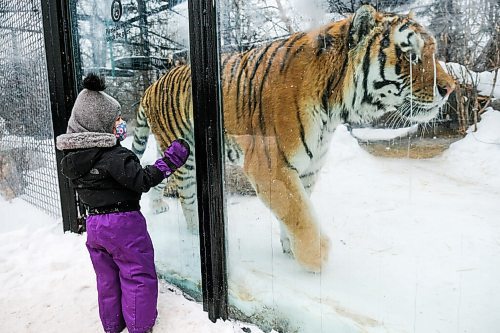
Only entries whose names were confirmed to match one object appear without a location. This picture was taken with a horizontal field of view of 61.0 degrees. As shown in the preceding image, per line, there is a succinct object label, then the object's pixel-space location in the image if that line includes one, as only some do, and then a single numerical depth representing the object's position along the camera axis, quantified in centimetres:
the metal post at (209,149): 205
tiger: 149
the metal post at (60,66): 323
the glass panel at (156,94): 238
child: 205
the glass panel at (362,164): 139
